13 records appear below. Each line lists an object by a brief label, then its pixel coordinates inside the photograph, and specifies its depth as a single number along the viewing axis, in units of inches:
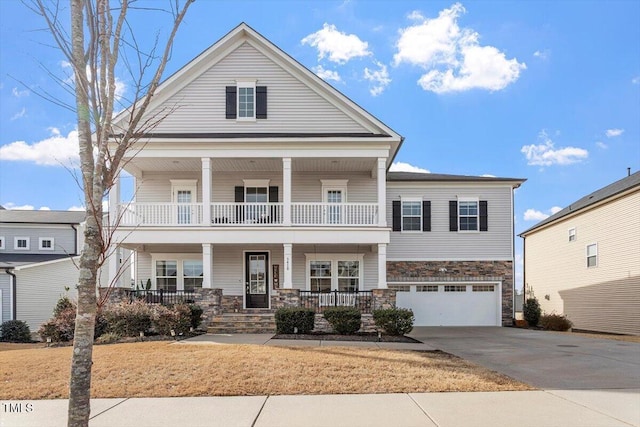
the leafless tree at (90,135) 163.5
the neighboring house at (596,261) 725.5
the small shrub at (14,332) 800.3
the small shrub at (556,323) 799.7
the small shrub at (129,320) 541.6
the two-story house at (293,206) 684.1
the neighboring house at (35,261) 927.7
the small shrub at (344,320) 584.1
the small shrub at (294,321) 581.0
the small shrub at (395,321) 585.9
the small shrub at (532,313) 851.4
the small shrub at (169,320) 548.1
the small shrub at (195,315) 609.0
